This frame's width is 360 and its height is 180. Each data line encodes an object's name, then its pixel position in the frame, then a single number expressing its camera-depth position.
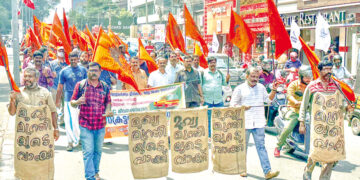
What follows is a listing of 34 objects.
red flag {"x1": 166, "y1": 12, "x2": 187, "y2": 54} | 13.21
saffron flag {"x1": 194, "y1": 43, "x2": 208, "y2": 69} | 12.45
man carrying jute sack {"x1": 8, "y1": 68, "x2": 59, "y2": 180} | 5.80
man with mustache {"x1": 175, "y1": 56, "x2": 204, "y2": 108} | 9.32
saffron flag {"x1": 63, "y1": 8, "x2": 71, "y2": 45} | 12.88
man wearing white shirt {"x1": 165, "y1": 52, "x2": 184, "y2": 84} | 9.99
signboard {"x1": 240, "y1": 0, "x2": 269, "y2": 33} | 32.35
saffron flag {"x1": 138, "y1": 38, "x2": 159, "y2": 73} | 10.91
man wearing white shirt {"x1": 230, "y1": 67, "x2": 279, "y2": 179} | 7.07
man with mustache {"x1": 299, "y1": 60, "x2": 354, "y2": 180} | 6.38
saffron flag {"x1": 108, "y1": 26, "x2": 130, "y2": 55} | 10.28
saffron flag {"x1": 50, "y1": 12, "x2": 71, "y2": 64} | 11.32
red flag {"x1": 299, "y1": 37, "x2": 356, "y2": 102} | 7.27
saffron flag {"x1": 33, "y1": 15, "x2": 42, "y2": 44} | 16.16
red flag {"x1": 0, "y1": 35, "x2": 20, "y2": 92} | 5.75
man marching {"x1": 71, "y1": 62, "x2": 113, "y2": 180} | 6.44
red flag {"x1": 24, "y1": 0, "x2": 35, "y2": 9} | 20.29
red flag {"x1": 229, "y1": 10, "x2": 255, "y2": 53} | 11.16
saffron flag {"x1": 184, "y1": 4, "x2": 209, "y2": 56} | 13.20
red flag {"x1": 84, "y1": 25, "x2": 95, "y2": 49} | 16.28
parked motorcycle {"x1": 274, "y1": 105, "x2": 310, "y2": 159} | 7.95
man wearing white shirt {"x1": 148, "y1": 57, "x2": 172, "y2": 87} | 9.65
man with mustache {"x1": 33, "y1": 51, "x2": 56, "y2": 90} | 9.30
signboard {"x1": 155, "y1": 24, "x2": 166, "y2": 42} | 27.65
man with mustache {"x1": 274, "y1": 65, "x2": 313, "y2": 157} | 7.75
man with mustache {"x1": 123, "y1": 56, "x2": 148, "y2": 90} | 9.70
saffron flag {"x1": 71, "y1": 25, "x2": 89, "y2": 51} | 14.95
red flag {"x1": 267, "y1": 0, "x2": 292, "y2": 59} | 8.99
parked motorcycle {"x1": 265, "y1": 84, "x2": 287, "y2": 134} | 10.52
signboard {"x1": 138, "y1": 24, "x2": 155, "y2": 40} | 63.31
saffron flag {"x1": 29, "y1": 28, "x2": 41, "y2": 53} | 14.01
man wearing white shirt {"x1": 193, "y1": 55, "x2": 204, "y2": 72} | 10.98
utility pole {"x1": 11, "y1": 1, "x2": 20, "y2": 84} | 16.14
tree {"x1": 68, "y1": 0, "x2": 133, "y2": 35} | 112.25
